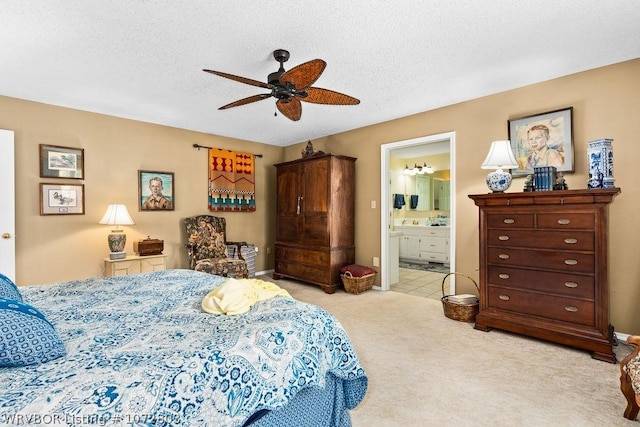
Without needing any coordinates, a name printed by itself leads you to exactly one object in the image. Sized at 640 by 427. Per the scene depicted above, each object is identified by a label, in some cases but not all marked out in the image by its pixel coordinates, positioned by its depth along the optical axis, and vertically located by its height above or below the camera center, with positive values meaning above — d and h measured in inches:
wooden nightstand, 149.9 -24.9
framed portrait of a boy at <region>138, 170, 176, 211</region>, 174.1 +13.5
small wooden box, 159.6 -16.7
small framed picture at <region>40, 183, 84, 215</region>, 144.8 +7.7
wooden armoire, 180.5 -3.5
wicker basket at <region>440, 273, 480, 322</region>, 127.7 -41.0
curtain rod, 194.7 +42.5
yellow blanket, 62.6 -17.7
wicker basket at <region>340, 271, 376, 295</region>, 172.7 -39.0
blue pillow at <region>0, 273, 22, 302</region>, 56.5 -14.0
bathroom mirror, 298.5 +17.3
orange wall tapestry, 201.6 +22.0
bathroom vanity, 266.5 -27.7
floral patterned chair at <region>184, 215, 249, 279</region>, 163.5 -19.8
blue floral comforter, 35.0 -20.0
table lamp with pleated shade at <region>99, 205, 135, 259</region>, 150.2 -3.6
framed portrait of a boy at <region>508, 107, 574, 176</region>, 119.0 +28.1
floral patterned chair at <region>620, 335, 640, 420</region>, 64.7 -36.0
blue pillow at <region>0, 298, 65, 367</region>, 39.3 -16.2
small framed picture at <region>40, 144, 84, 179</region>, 144.5 +25.4
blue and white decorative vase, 96.7 +14.7
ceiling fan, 86.0 +38.7
